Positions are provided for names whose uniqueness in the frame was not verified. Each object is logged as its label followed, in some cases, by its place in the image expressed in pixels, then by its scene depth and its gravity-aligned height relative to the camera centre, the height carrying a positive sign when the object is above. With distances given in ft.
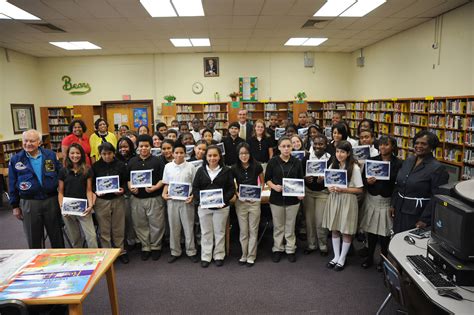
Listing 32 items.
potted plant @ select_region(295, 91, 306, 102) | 32.63 +2.06
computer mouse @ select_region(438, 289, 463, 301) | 6.05 -3.73
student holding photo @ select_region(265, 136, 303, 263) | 12.07 -3.26
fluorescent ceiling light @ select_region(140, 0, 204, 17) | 18.02 +6.96
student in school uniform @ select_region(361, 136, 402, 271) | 11.03 -3.13
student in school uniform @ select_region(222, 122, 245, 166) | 17.20 -1.61
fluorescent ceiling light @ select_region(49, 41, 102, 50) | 27.76 +7.11
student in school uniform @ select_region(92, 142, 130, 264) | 11.96 -3.47
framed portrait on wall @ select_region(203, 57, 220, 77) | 33.94 +5.65
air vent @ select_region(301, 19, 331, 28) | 22.44 +7.00
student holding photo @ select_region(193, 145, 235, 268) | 11.82 -3.50
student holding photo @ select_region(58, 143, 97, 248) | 11.20 -2.45
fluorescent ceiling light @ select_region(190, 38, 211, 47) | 27.62 +7.21
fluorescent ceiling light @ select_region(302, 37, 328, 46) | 28.35 +7.16
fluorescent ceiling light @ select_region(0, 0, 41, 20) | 17.76 +6.89
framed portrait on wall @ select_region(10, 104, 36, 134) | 30.07 +0.36
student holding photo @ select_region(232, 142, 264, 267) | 12.11 -3.71
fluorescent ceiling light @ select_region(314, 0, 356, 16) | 18.56 +6.96
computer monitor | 6.16 -2.51
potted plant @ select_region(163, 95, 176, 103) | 31.81 +2.08
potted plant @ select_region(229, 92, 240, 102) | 32.45 +2.29
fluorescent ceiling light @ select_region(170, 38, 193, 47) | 27.42 +7.19
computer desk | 5.82 -3.76
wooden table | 6.01 -3.62
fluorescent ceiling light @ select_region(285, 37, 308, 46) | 27.84 +7.18
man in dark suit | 20.58 -0.71
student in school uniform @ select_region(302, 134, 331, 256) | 12.64 -3.79
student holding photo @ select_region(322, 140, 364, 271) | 11.21 -3.47
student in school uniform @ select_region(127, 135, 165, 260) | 12.64 -3.78
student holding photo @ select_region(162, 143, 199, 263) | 12.39 -3.55
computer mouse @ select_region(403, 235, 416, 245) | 8.48 -3.65
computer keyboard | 6.49 -3.70
